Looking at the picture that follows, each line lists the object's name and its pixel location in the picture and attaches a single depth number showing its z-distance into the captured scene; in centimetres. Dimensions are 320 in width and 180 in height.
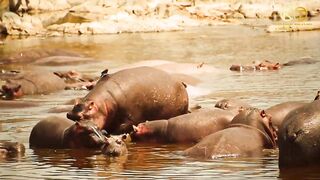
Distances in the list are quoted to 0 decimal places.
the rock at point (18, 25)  6762
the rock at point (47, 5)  7600
